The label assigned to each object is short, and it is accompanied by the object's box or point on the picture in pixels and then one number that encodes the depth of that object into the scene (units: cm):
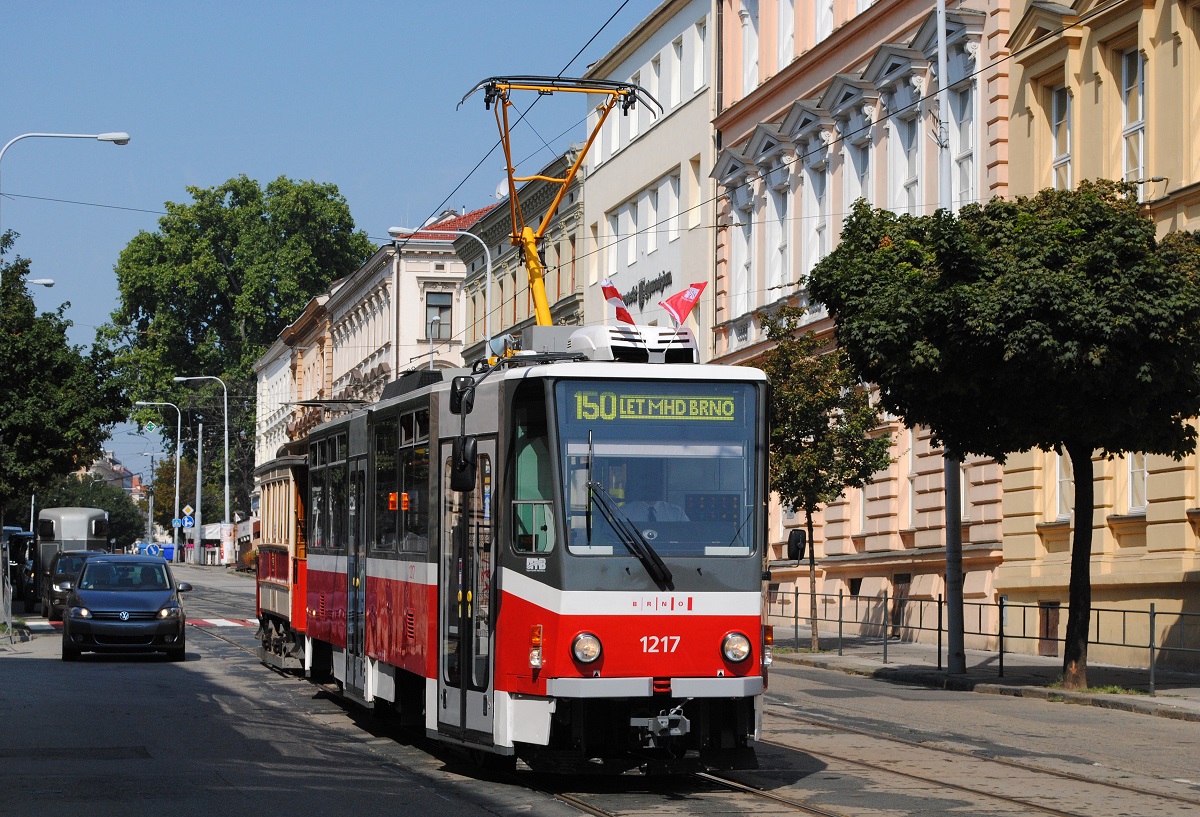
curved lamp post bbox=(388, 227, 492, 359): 5329
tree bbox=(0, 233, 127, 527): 3956
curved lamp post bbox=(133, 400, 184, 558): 8769
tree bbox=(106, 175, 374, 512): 9350
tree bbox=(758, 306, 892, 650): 3005
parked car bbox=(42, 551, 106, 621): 3834
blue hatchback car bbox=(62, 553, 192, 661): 2644
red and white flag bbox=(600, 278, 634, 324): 1920
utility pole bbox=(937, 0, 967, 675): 2539
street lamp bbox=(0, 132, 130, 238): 3378
